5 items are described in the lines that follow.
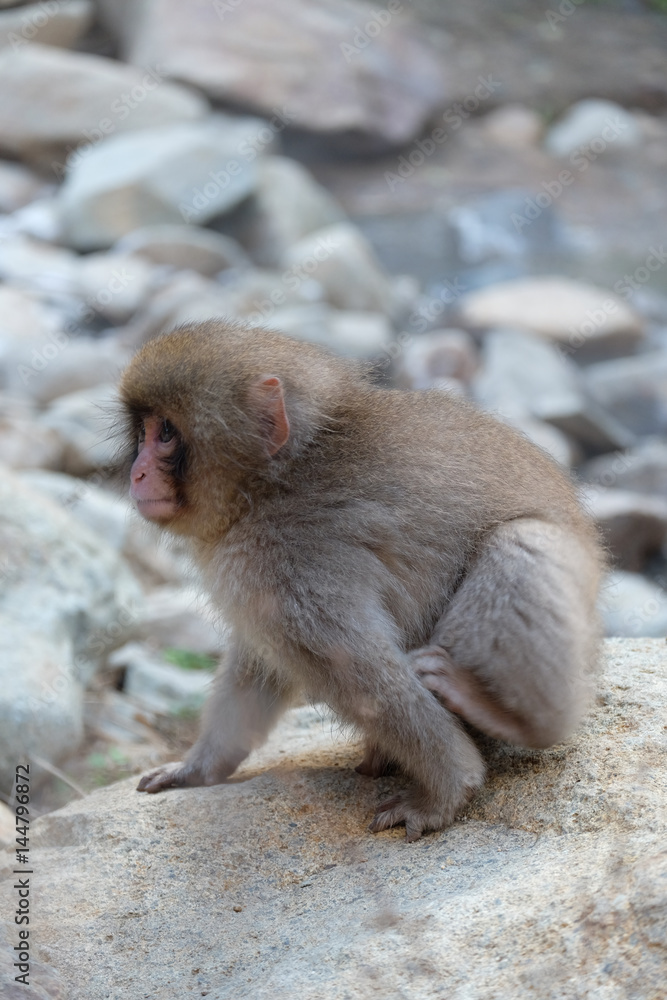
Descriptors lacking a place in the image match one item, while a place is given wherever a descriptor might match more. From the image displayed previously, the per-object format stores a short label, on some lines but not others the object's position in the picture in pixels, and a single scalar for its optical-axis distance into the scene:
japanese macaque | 3.20
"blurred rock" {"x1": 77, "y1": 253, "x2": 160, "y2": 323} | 11.83
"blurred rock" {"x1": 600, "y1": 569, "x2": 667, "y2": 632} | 7.50
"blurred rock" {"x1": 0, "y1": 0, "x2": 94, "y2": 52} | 17.27
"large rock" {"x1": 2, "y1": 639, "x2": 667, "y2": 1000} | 2.52
